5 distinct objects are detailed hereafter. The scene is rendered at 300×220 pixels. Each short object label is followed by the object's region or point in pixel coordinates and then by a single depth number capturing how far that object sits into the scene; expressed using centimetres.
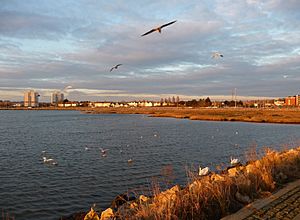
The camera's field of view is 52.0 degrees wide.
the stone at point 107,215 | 837
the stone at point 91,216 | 942
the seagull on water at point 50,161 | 2337
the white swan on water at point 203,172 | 1491
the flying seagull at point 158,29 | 802
